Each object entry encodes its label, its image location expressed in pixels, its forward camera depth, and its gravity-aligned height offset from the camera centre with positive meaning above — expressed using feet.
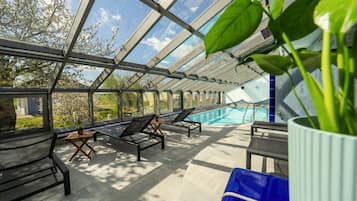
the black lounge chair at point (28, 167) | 8.70 -3.70
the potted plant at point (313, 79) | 1.53 +0.18
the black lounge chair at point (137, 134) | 14.97 -3.45
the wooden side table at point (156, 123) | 20.21 -3.18
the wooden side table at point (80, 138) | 13.56 -3.21
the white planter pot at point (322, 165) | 1.55 -0.68
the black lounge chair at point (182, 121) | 22.48 -3.49
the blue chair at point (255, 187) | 4.70 -2.67
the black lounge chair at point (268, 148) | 8.09 -2.68
